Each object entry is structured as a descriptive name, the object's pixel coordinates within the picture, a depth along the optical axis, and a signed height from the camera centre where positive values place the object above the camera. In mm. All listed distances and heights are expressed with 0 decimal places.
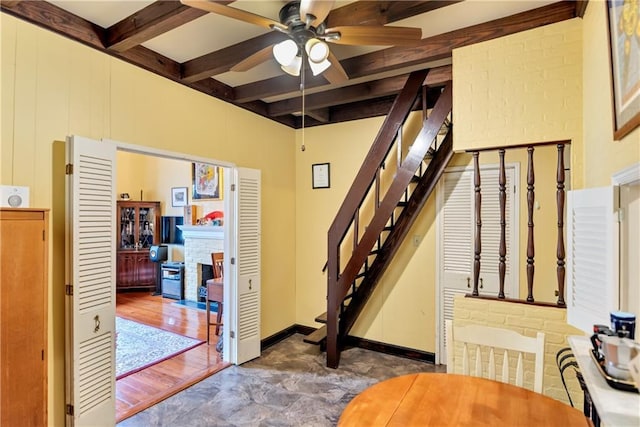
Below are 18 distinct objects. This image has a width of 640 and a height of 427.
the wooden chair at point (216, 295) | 3923 -979
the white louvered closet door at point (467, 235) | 3328 -210
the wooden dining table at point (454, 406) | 1249 -808
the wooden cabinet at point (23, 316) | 1722 -561
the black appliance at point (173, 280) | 6207 -1261
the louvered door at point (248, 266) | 3449 -563
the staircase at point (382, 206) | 2893 +98
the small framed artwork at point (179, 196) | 6528 +406
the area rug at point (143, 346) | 3464 -1607
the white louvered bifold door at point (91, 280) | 2109 -447
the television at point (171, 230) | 6832 -312
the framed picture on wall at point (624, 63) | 1183 +608
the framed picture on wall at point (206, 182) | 5898 +627
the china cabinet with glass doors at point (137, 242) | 6543 -557
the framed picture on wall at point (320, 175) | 4164 +528
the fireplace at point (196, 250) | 5918 -653
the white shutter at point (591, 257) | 1475 -217
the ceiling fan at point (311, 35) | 1572 +1007
